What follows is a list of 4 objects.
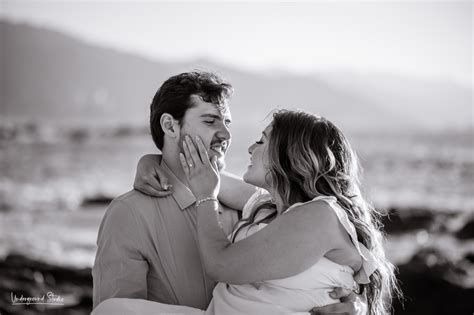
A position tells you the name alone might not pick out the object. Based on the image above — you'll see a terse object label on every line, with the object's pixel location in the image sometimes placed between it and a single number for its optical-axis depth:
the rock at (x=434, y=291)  6.87
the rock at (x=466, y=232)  11.97
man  3.00
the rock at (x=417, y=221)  13.05
